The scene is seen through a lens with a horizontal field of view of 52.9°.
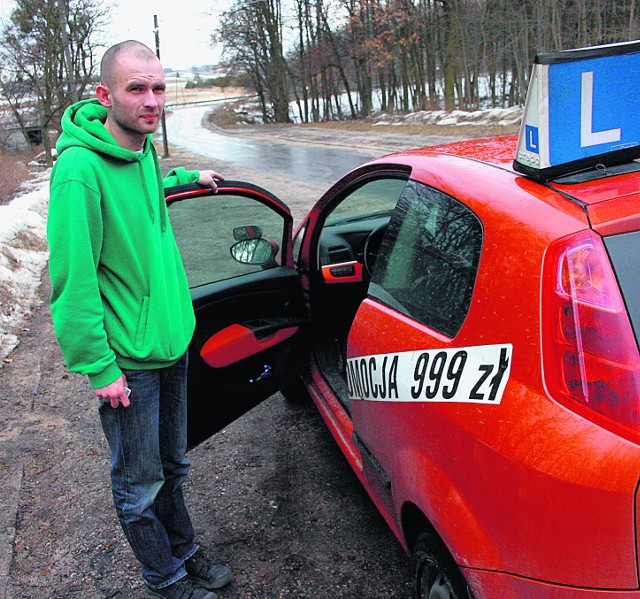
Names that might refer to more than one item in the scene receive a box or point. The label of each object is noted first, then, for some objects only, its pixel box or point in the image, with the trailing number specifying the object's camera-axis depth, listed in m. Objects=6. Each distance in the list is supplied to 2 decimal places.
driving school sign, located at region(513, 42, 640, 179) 1.61
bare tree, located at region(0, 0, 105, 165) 21.91
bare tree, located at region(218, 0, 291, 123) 44.44
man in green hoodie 1.91
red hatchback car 1.35
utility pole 23.30
